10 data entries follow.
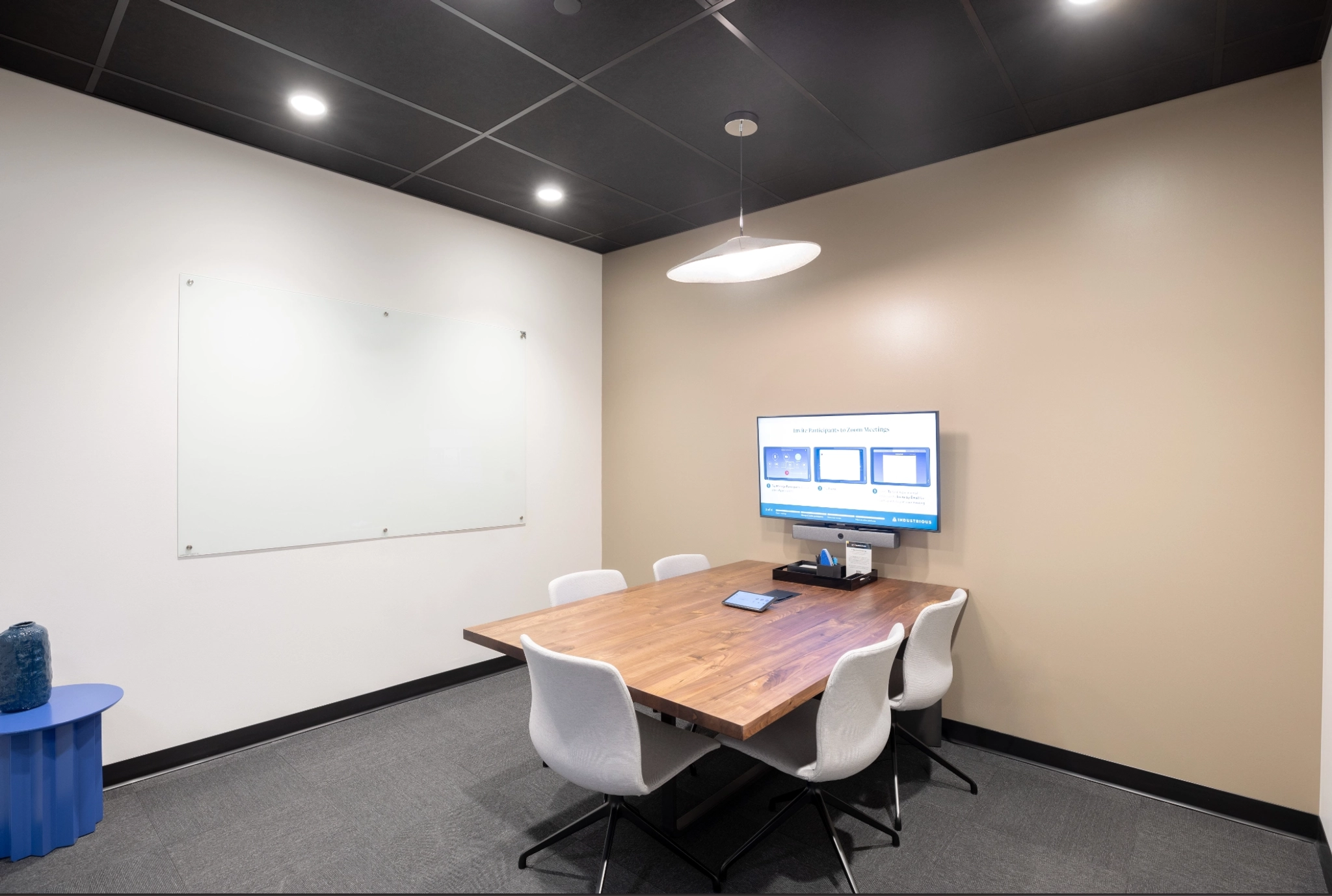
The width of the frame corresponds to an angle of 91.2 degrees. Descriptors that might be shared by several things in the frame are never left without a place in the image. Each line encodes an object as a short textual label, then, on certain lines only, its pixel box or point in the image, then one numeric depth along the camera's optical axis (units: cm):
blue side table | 229
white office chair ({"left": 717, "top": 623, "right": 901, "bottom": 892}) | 192
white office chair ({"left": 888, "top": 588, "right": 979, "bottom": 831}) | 244
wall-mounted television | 329
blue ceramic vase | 238
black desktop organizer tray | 324
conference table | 184
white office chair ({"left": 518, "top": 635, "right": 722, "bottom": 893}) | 184
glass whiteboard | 315
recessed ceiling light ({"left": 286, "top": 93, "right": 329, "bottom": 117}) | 282
